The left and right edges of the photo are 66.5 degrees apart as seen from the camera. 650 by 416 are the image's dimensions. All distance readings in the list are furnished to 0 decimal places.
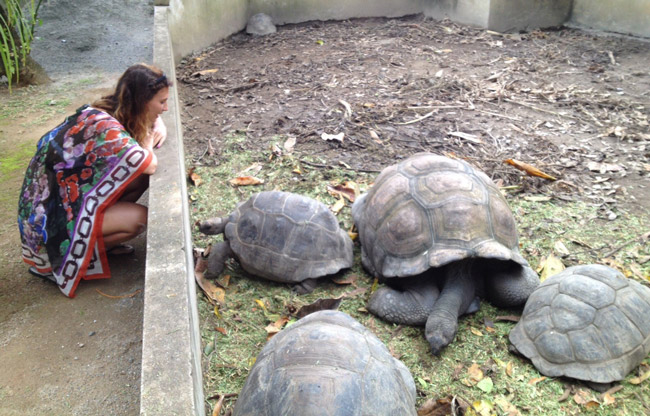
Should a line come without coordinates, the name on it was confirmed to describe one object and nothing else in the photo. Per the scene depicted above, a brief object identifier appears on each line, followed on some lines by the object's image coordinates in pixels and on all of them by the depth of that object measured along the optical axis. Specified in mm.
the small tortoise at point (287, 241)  3420
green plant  2949
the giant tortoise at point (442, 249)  3102
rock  9039
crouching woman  3098
